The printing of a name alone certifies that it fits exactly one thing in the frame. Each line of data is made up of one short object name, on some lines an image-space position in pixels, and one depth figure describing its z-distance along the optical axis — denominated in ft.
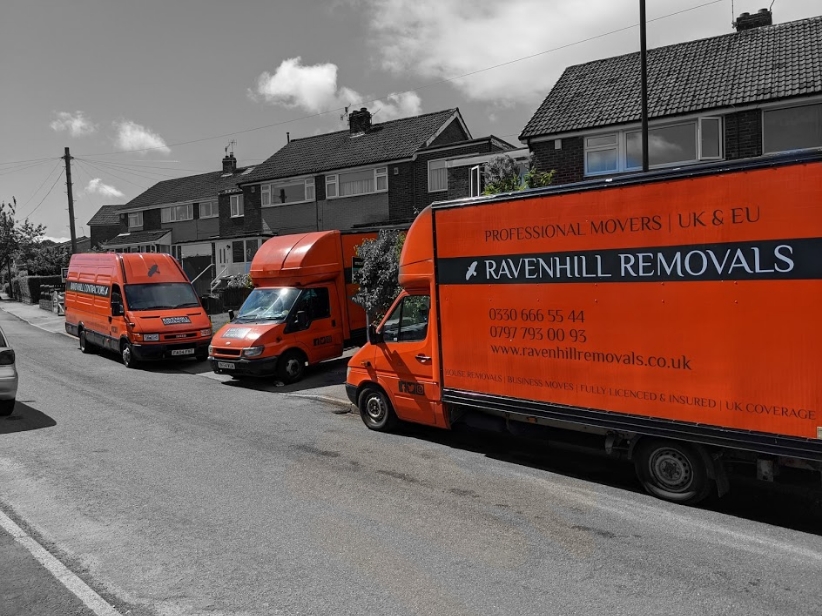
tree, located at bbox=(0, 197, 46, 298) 159.43
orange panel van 50.60
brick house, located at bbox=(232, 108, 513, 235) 87.92
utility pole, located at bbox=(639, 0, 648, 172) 39.47
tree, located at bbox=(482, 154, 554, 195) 52.31
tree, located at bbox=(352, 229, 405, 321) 40.37
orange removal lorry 17.13
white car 31.42
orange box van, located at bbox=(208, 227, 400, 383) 42.63
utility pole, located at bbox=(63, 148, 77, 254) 119.85
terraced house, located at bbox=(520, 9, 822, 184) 52.03
